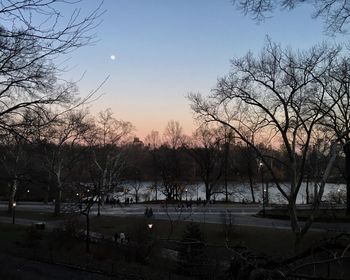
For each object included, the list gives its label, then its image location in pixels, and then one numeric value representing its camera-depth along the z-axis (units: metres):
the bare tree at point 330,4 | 5.93
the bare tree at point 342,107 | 28.56
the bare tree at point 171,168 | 86.03
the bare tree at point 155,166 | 93.71
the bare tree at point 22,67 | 5.74
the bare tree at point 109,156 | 71.75
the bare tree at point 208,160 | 84.50
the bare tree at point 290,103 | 29.08
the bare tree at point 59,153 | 8.66
